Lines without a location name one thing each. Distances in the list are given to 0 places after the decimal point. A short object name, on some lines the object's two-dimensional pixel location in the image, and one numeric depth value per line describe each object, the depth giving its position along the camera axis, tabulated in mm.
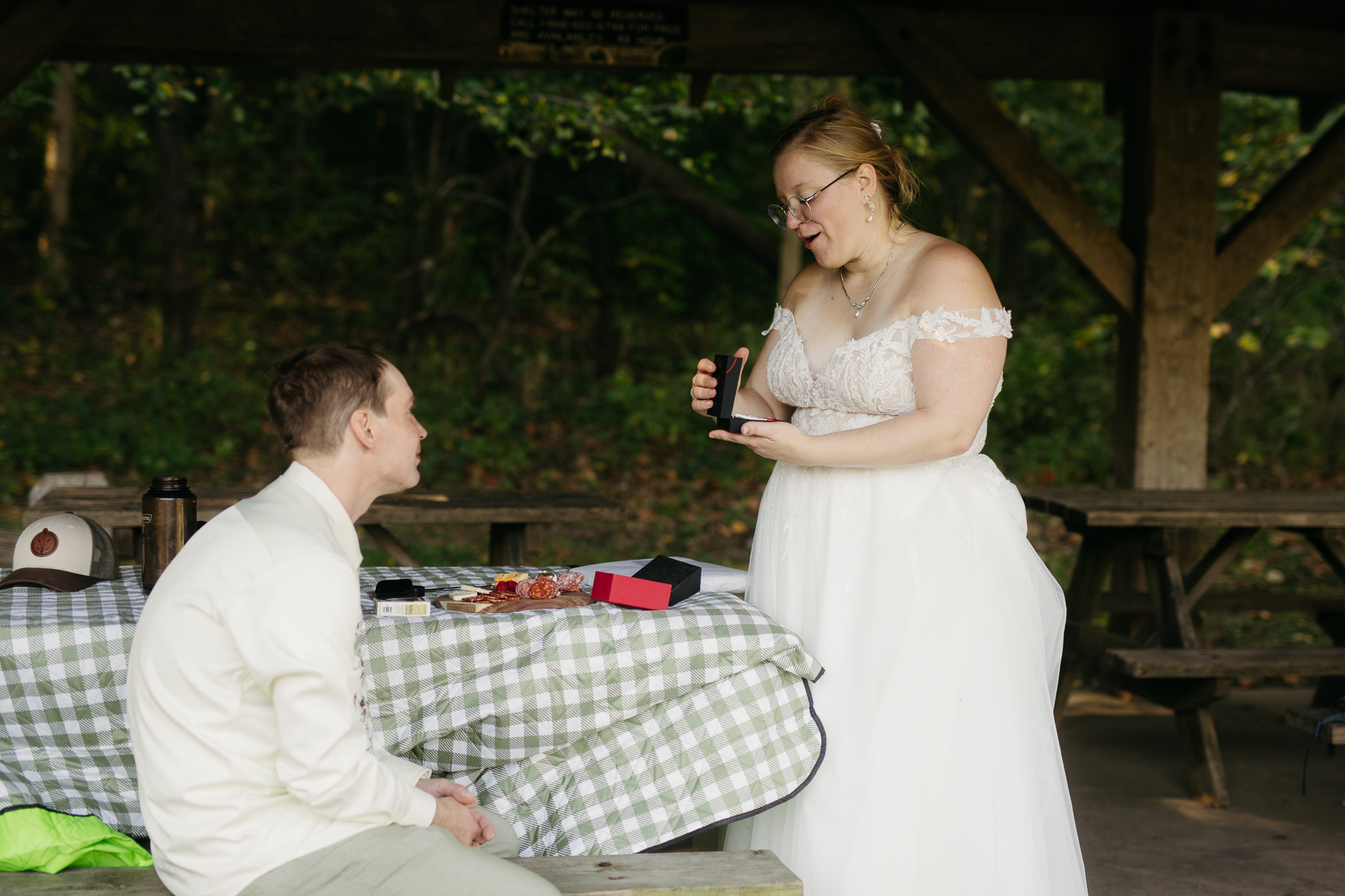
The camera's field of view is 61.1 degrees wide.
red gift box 2441
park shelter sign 4758
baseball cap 2559
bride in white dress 2428
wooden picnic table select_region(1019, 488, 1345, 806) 4066
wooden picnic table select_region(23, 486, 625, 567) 4047
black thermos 2569
